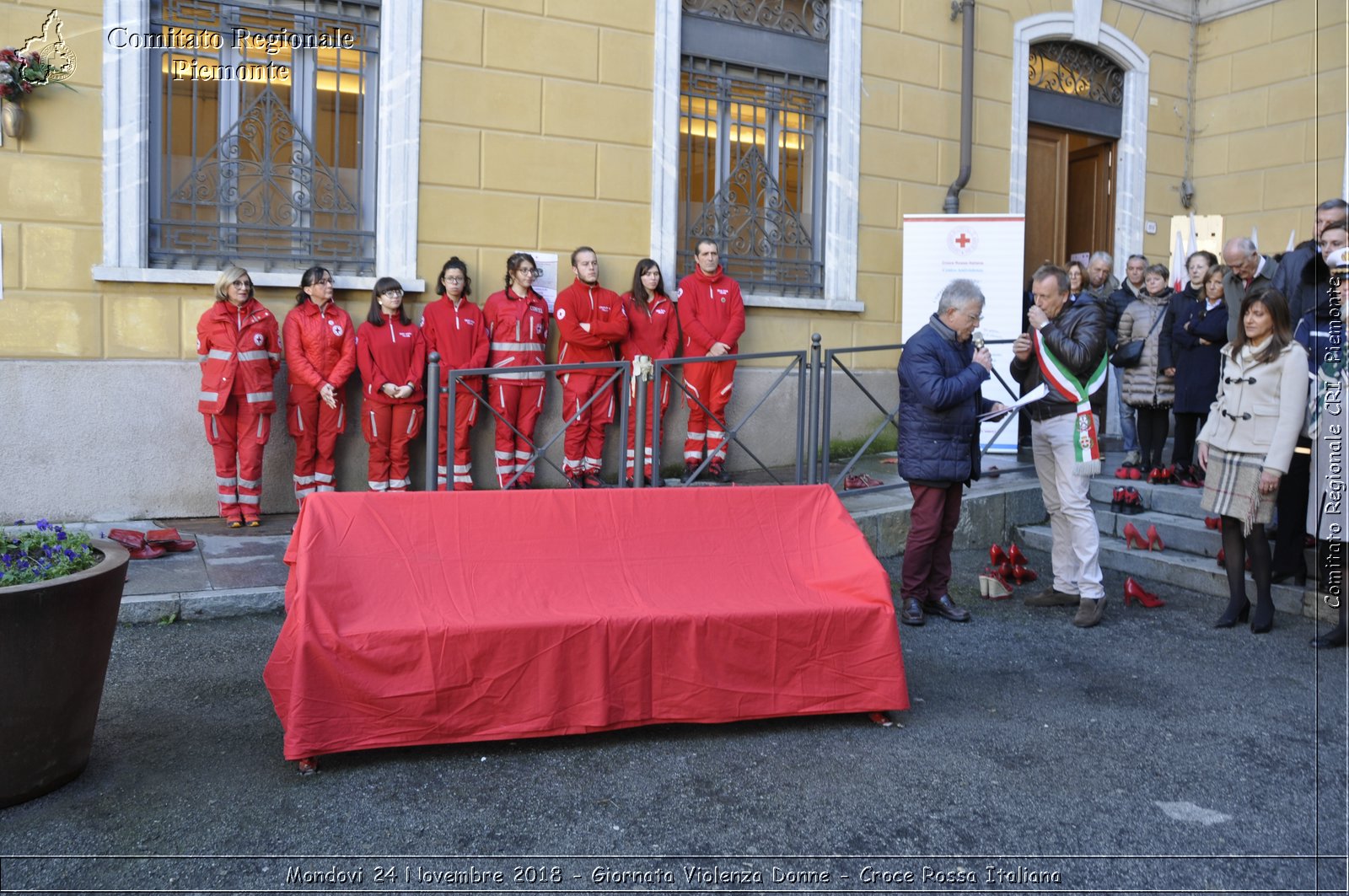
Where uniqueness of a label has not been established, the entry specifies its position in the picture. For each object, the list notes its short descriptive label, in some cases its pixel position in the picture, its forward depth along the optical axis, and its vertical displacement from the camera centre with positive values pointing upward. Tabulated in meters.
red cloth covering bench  3.68 -0.81
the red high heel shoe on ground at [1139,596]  6.09 -1.10
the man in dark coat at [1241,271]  6.64 +0.78
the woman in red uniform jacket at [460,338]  7.61 +0.31
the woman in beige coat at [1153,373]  7.75 +0.17
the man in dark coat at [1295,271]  6.21 +0.73
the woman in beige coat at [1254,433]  5.31 -0.17
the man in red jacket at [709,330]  8.37 +0.43
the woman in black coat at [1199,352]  7.20 +0.30
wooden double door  10.98 +2.04
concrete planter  3.21 -0.89
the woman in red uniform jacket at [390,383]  7.35 -0.01
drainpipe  9.79 +2.63
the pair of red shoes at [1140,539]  6.87 -0.89
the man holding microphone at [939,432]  5.42 -0.20
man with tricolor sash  5.72 -0.09
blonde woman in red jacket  6.85 -0.05
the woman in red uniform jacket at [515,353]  7.82 +0.22
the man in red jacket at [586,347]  7.97 +0.28
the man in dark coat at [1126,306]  8.66 +0.67
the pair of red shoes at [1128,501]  7.31 -0.68
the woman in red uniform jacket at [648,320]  8.23 +0.50
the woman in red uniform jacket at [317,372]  7.14 +0.06
